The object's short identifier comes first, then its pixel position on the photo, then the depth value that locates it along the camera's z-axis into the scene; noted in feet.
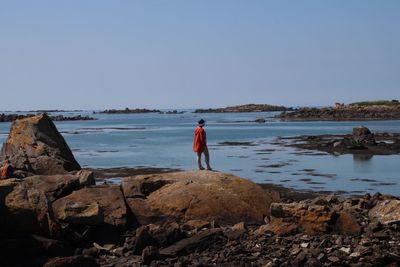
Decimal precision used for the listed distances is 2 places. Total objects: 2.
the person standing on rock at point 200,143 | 62.18
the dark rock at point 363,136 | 145.36
